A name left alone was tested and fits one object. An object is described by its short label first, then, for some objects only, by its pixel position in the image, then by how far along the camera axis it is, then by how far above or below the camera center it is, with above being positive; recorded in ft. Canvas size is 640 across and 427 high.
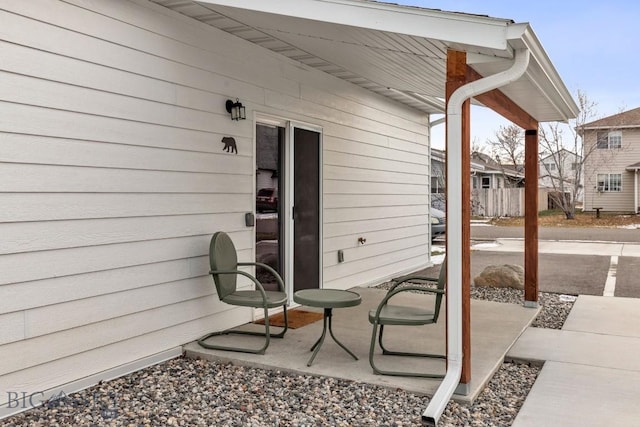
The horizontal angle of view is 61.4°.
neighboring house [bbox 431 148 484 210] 71.94 +4.22
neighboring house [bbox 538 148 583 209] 72.59 +3.21
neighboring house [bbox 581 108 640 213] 80.89 +5.67
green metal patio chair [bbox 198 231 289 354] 13.58 -2.25
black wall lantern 15.67 +2.85
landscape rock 24.68 -3.40
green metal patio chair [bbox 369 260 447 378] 12.02 -2.54
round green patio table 12.66 -2.27
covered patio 10.28 +3.17
